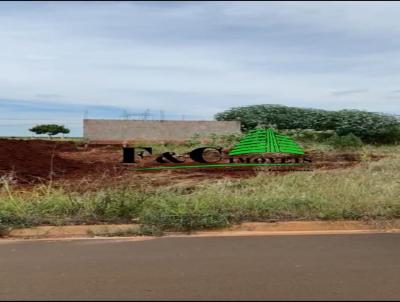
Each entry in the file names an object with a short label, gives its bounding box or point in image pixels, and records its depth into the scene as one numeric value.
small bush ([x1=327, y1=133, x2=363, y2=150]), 20.17
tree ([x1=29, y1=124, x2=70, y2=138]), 31.72
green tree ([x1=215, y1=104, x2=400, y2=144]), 26.56
